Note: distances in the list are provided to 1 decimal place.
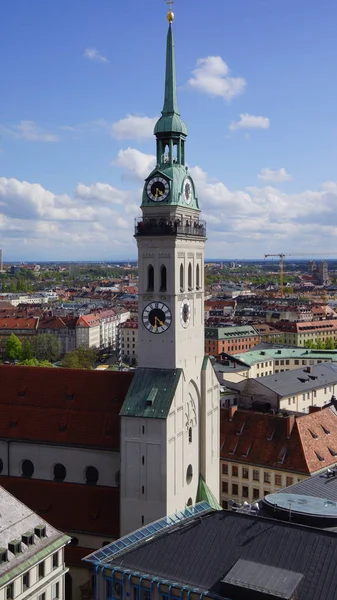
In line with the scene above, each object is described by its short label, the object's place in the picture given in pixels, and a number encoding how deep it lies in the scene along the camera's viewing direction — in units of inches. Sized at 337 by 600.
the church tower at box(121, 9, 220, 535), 2295.8
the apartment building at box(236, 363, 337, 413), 4003.4
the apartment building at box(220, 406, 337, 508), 3019.2
